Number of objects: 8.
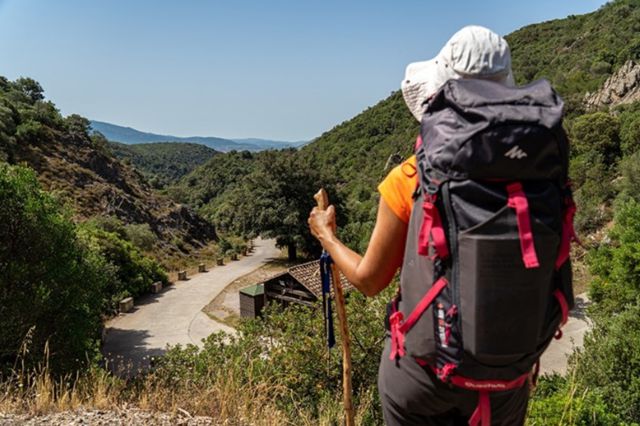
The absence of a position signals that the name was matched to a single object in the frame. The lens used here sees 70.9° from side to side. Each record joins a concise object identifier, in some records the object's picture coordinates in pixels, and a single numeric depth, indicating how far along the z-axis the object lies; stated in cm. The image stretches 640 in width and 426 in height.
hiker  140
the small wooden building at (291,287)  1661
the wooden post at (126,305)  1960
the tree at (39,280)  828
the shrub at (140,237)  2875
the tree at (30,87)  4469
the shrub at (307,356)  681
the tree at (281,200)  2805
